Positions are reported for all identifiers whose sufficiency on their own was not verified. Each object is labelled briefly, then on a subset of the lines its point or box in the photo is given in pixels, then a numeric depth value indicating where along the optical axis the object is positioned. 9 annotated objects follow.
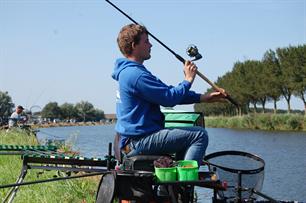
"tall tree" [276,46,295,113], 49.03
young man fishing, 4.17
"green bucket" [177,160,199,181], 3.91
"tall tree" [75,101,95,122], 108.25
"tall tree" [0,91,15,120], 59.17
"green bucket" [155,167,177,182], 3.90
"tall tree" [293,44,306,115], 47.75
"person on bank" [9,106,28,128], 19.30
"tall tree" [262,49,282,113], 52.12
